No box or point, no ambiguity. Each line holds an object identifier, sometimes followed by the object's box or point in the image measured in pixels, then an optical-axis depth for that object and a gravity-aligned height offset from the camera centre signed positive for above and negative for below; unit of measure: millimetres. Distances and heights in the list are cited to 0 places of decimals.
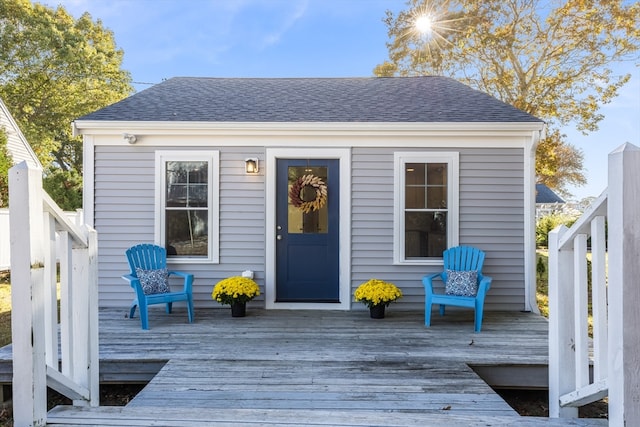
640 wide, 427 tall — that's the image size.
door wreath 4562 +233
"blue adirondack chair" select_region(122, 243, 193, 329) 3783 -696
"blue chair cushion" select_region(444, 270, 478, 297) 4035 -744
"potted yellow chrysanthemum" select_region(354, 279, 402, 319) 4121 -887
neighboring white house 8141 +1692
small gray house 4543 +108
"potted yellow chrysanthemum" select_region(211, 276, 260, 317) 4105 -857
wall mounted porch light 4531 +559
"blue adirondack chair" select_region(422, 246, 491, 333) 3799 -690
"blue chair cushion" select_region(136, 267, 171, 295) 3992 -725
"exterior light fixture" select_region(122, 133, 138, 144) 4434 +860
